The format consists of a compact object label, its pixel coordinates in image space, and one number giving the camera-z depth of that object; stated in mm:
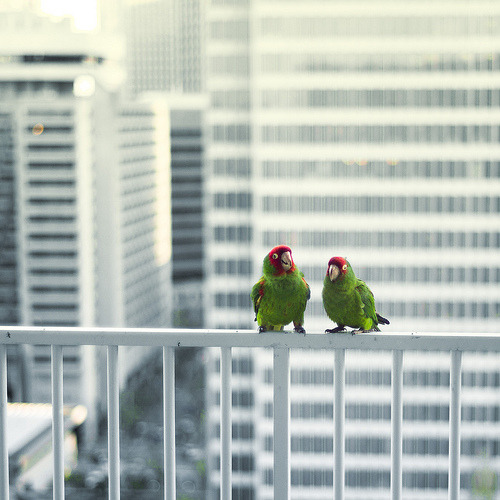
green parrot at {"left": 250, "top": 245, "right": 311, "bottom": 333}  6674
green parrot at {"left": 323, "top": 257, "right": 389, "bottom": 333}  6690
